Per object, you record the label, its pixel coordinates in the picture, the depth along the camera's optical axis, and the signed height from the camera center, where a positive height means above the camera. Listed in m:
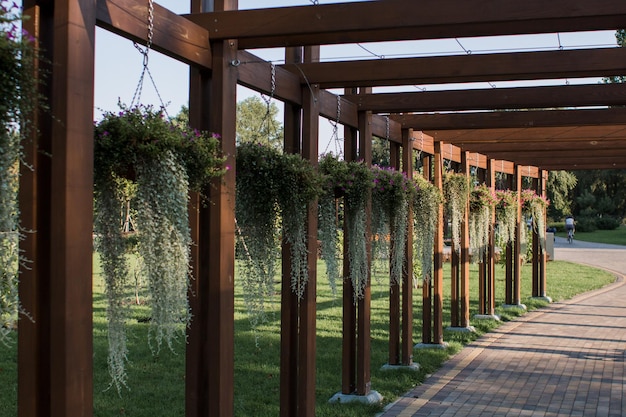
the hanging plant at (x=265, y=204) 4.23 +0.16
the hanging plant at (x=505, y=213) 11.99 +0.28
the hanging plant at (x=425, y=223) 7.81 +0.08
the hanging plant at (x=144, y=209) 3.01 +0.09
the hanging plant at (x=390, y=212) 6.20 +0.16
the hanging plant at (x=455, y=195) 9.17 +0.44
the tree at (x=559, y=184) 29.41 +1.87
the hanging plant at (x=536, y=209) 13.58 +0.39
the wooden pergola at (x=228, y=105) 2.77 +0.73
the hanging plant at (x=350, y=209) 5.38 +0.16
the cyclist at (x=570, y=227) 33.62 +0.14
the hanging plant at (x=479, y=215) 10.38 +0.22
